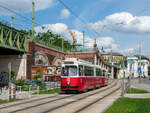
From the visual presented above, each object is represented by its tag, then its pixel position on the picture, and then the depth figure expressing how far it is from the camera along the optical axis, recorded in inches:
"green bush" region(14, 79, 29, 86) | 1160.3
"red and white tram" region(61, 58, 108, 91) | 876.0
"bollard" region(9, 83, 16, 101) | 706.8
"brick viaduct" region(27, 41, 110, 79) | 1467.8
